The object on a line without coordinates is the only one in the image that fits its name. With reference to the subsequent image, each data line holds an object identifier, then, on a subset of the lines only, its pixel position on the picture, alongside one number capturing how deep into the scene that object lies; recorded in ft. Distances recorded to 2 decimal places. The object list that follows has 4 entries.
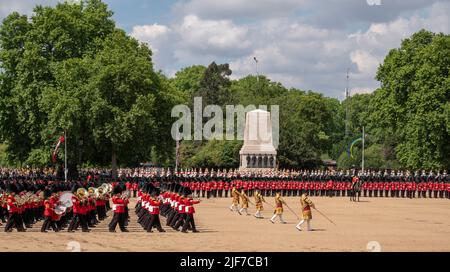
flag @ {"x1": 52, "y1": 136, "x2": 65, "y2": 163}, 165.63
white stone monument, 201.98
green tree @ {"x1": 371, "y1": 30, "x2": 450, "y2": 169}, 186.91
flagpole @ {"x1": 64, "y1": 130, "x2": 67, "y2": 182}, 170.30
